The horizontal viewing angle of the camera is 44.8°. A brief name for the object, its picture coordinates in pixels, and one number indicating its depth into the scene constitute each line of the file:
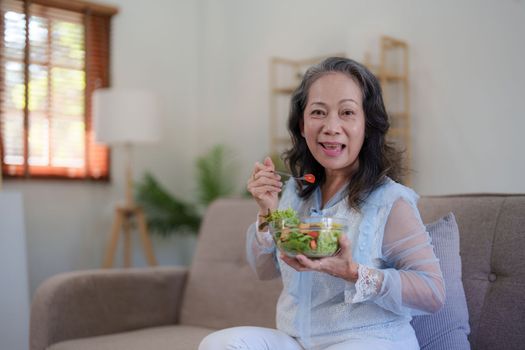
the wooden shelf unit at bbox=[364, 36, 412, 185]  3.47
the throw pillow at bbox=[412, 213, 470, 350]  1.54
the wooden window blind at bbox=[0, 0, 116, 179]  3.89
